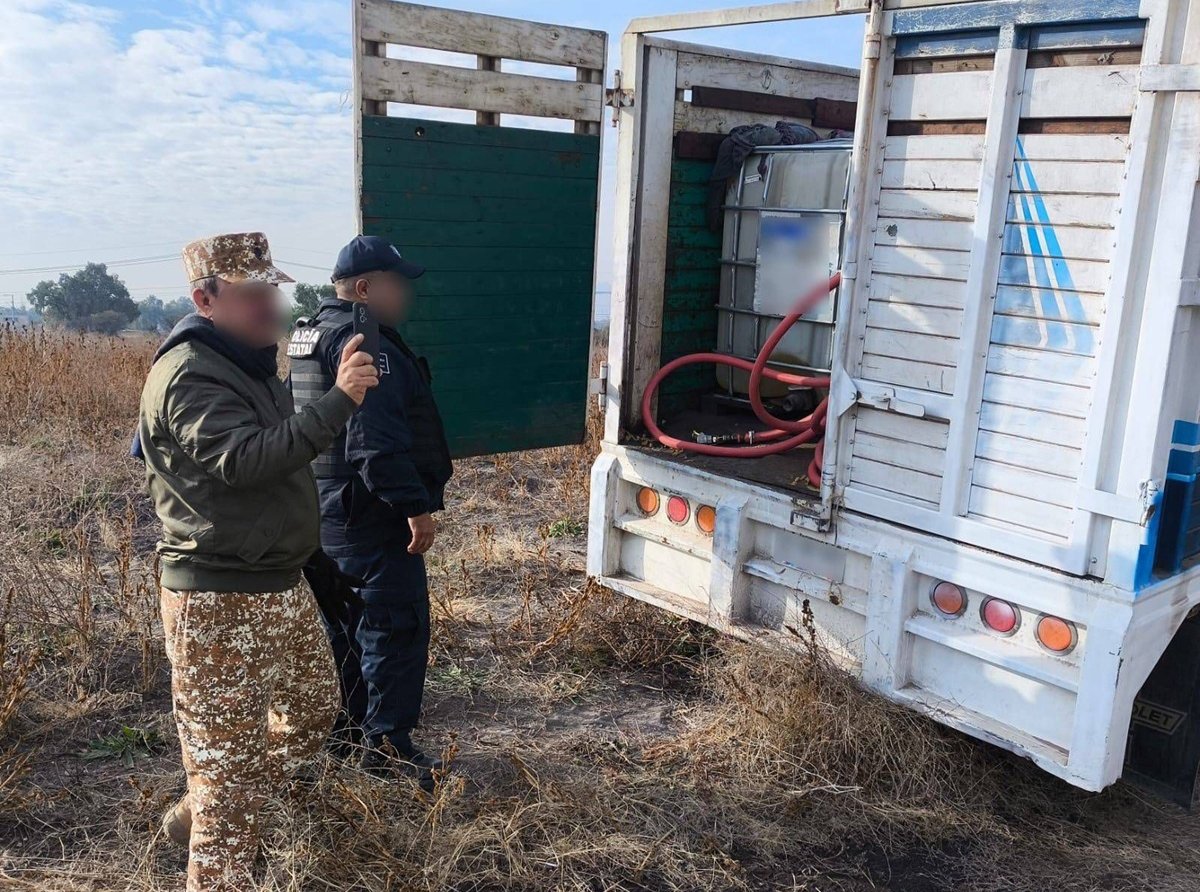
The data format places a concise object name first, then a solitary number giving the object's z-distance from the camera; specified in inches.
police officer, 129.1
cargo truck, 110.1
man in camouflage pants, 99.9
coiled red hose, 152.6
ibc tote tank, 162.2
